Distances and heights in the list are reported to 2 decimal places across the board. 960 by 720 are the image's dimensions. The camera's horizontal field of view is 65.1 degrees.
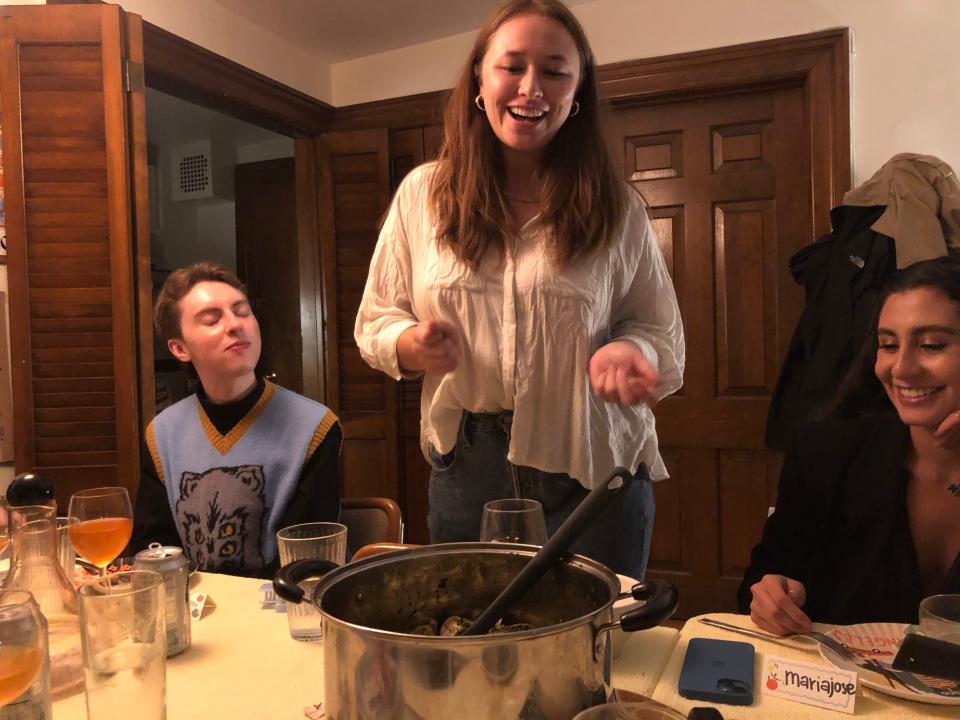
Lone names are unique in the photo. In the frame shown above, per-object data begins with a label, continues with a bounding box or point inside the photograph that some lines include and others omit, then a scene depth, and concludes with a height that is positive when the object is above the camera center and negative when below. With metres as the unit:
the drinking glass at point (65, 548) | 1.12 -0.29
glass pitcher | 0.93 -0.27
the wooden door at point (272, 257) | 4.00 +0.50
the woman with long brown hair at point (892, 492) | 1.20 -0.26
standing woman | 1.19 +0.08
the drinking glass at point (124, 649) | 0.68 -0.28
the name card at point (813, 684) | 0.75 -0.36
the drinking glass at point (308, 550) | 0.93 -0.27
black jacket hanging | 2.22 +0.07
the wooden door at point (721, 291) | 2.71 +0.18
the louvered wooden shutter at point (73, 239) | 2.14 +0.33
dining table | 0.75 -0.37
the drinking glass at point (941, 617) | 0.85 -0.32
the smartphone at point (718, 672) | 0.76 -0.35
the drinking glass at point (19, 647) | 0.64 -0.25
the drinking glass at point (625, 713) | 0.53 -0.27
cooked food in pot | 0.68 -0.26
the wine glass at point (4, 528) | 1.22 -0.30
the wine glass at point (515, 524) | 0.85 -0.20
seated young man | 1.59 -0.22
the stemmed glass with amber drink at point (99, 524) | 1.07 -0.24
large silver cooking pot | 0.51 -0.22
